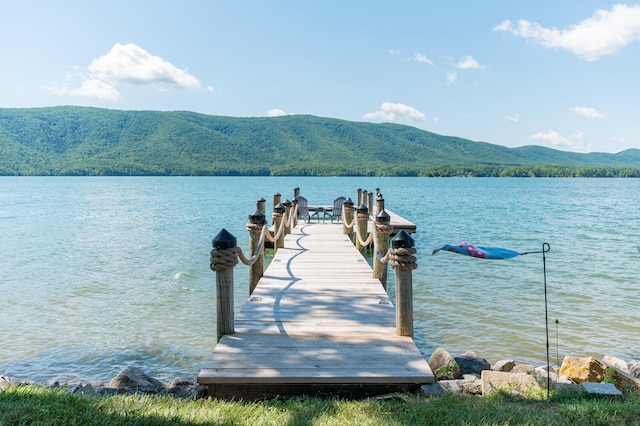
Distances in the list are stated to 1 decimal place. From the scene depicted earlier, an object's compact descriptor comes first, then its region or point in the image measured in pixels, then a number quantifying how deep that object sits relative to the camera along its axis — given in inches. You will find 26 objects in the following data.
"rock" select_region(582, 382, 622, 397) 171.9
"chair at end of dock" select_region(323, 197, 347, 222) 793.0
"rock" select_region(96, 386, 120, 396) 202.2
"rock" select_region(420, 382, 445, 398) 175.9
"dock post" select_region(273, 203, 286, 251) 471.2
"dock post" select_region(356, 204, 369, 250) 461.1
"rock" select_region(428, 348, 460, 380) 242.4
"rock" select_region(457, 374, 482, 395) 204.8
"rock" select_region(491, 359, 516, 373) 261.9
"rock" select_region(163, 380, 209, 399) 209.2
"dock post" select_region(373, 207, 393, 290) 323.0
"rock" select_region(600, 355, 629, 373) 253.8
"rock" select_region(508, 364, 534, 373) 261.0
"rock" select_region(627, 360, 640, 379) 243.2
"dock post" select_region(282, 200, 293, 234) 588.7
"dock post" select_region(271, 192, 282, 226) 687.7
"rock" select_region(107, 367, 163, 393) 220.2
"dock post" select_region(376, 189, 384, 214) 682.7
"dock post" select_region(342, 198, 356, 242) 602.5
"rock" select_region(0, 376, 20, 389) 225.0
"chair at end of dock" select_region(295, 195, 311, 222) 783.1
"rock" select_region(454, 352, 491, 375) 255.6
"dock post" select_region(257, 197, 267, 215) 555.2
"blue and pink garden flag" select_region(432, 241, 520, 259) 184.5
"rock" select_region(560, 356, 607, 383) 231.5
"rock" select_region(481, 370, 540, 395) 193.5
